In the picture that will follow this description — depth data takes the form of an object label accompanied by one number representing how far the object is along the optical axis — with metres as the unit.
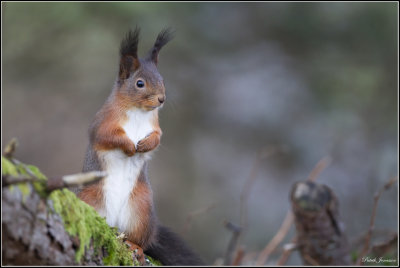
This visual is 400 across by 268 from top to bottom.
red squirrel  4.39
